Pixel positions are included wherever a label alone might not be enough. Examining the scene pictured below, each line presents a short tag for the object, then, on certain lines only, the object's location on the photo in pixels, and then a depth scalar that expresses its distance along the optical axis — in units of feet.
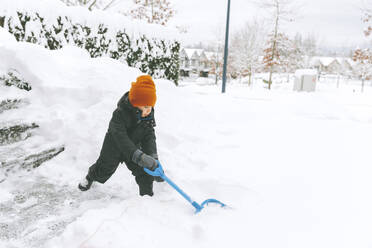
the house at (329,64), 188.91
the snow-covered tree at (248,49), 92.94
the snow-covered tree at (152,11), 43.24
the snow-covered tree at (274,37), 57.07
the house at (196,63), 168.55
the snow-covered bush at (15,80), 10.37
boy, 7.16
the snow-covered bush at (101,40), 12.51
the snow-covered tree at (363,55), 43.84
